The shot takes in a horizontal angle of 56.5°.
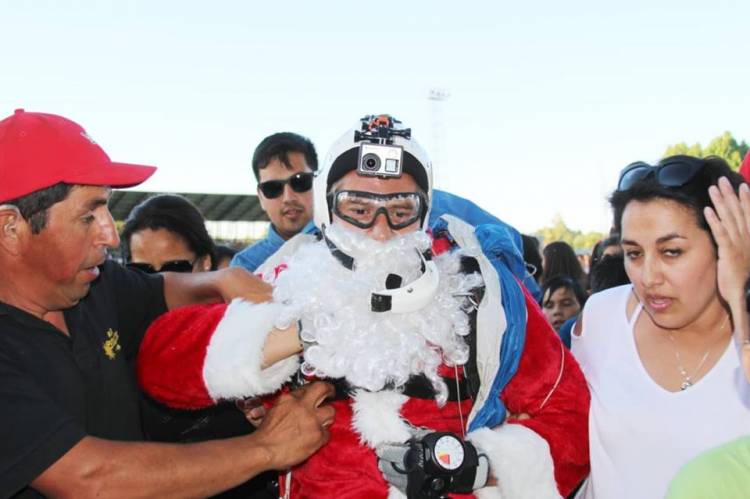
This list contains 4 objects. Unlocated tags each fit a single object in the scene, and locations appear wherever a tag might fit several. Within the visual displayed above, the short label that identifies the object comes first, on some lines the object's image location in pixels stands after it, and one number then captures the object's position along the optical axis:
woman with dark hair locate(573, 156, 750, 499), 2.45
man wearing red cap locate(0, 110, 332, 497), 2.08
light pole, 37.94
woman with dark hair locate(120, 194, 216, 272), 4.03
